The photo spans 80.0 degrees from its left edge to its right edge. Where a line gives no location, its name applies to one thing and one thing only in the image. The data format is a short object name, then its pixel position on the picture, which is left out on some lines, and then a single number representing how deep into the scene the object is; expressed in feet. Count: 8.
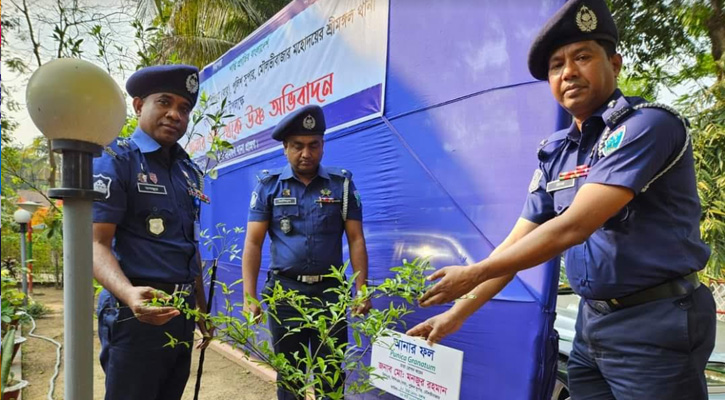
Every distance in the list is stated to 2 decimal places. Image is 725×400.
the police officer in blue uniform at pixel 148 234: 5.24
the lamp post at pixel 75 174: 2.94
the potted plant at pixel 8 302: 8.66
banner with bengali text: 9.23
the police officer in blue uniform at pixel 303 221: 7.56
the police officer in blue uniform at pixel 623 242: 3.63
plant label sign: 7.18
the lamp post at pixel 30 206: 22.49
